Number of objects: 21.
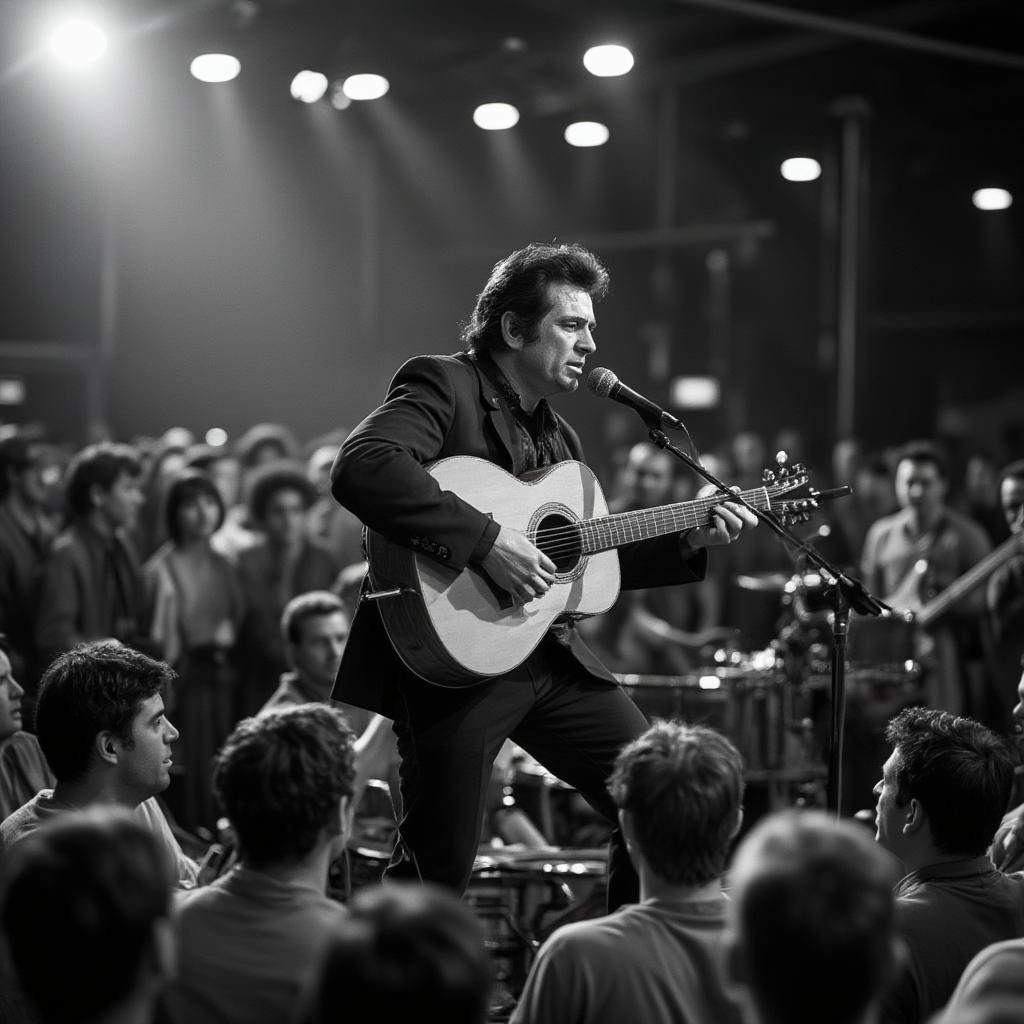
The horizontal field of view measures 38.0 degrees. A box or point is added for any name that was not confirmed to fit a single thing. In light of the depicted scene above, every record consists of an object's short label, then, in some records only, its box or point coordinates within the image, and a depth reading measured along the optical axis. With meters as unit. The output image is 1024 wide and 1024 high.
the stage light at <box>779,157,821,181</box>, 13.19
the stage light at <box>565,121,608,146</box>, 12.31
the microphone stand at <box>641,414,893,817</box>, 3.45
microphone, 3.53
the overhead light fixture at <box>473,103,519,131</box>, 11.23
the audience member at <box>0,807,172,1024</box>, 1.75
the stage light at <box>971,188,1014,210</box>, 12.63
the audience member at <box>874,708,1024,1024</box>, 2.70
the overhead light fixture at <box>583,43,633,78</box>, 9.94
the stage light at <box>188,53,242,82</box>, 10.18
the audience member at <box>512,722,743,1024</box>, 2.17
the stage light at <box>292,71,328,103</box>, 10.73
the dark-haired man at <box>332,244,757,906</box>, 3.25
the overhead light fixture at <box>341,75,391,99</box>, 10.52
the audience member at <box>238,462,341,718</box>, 7.25
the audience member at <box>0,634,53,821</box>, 3.85
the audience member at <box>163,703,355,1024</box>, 2.22
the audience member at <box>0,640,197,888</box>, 3.19
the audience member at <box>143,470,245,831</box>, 6.69
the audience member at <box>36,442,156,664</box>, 6.32
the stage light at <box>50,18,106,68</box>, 9.34
